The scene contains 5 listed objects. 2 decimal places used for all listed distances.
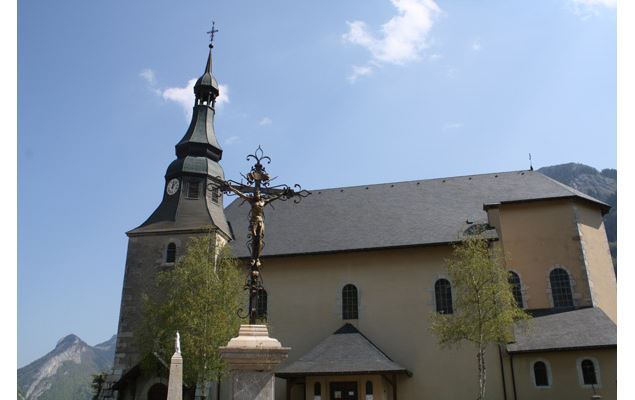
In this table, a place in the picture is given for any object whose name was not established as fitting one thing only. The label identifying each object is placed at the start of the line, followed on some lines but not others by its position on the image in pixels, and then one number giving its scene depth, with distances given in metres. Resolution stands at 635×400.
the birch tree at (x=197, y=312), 18.56
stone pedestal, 6.74
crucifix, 7.59
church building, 20.06
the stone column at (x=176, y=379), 11.61
